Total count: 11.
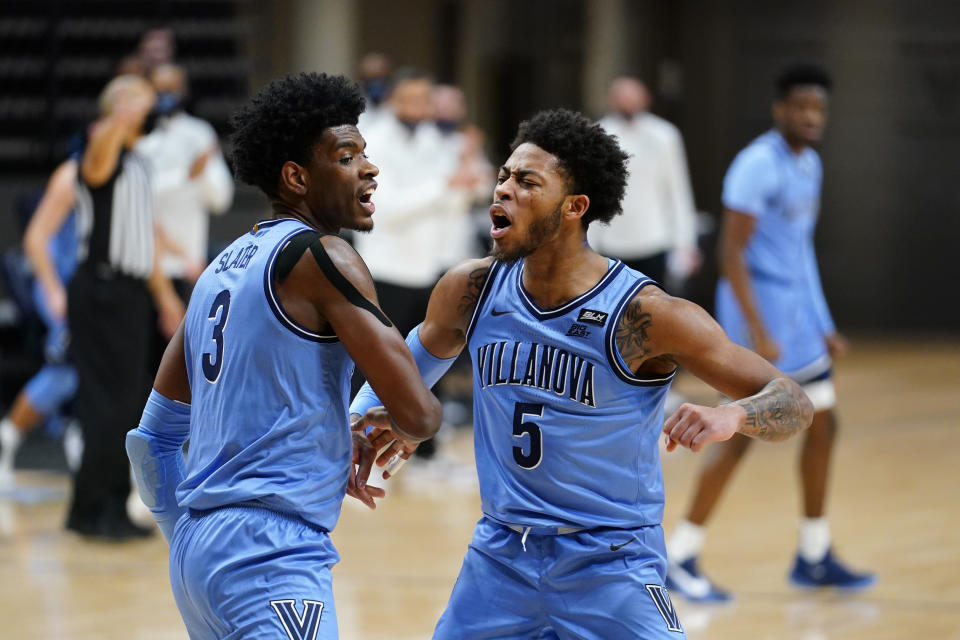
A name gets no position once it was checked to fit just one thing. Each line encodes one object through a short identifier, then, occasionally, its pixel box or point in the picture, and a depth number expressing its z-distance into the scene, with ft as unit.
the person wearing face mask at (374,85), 59.86
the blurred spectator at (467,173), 56.05
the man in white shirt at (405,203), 49.79
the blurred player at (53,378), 48.85
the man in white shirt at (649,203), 57.41
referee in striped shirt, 41.28
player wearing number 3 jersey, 17.29
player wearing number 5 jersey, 19.35
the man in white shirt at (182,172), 50.73
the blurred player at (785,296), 35.19
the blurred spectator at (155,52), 55.62
